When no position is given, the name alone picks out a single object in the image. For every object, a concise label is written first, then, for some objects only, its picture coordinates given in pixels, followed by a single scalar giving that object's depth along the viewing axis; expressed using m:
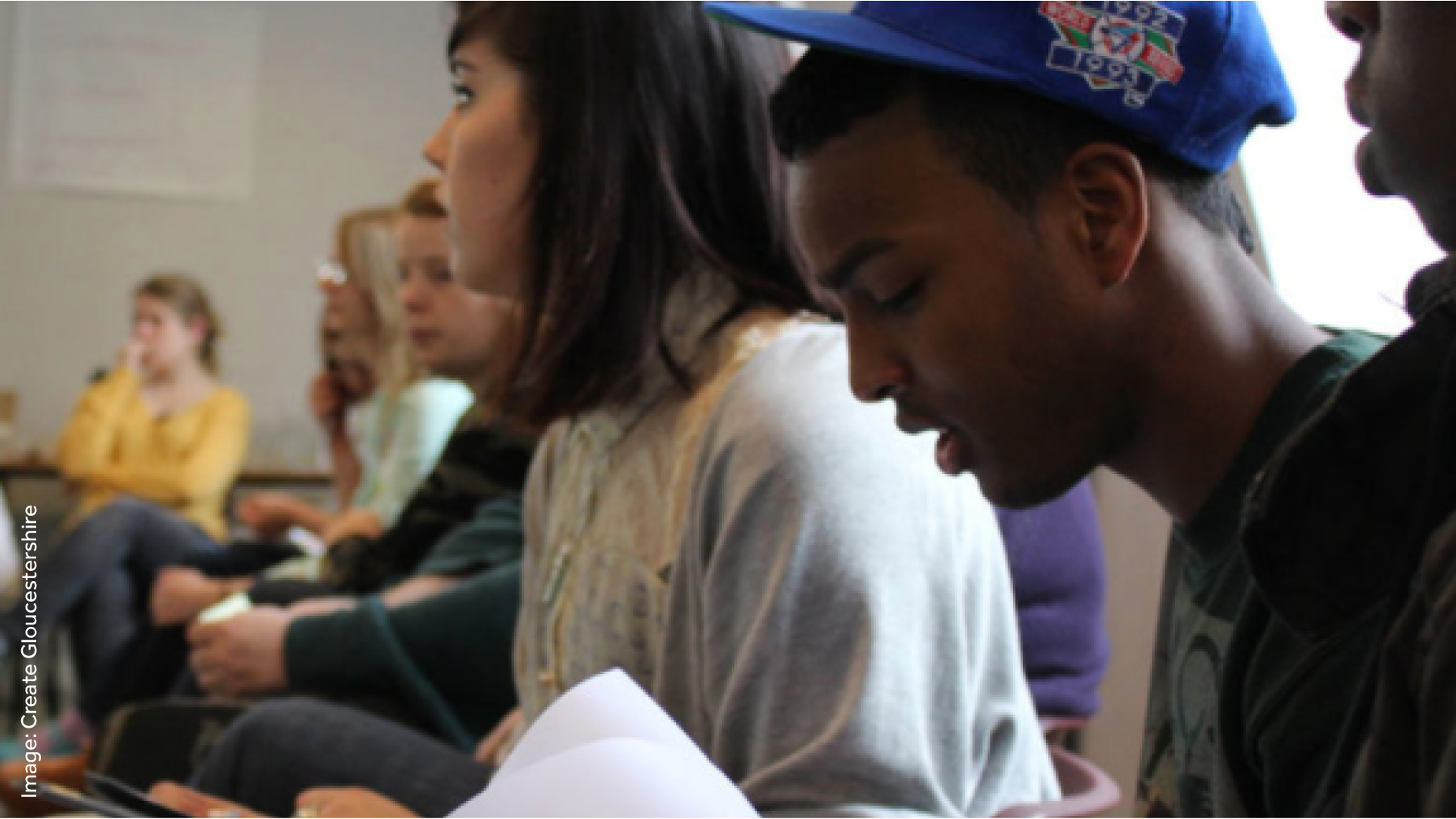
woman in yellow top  4.19
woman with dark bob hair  1.49
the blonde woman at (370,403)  3.06
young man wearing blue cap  1.32
